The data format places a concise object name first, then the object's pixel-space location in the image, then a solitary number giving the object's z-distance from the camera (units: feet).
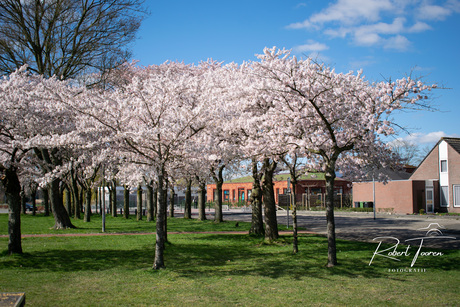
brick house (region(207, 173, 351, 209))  184.24
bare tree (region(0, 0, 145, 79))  69.31
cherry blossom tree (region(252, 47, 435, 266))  36.27
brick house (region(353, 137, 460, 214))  126.82
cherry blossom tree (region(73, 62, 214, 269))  37.01
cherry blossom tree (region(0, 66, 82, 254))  42.86
